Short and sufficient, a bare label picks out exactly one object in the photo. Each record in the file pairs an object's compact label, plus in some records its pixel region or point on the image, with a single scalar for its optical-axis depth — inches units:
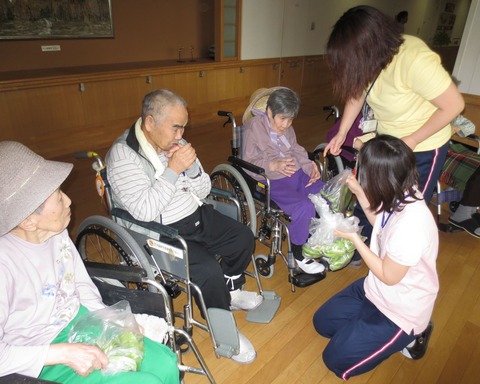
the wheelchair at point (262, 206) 73.8
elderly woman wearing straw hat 33.6
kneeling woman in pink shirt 45.9
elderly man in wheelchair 55.9
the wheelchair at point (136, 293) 45.4
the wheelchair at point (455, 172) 99.1
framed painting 136.6
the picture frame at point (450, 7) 384.2
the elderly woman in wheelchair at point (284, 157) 73.9
